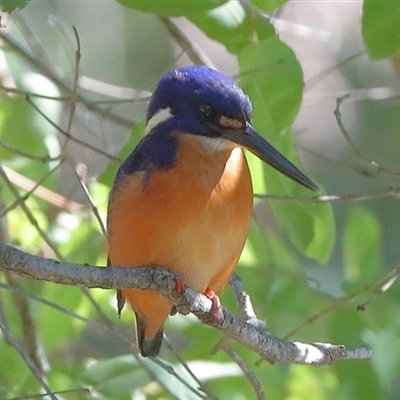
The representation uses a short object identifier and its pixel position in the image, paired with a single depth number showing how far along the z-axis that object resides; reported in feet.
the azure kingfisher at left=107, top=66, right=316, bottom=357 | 12.92
